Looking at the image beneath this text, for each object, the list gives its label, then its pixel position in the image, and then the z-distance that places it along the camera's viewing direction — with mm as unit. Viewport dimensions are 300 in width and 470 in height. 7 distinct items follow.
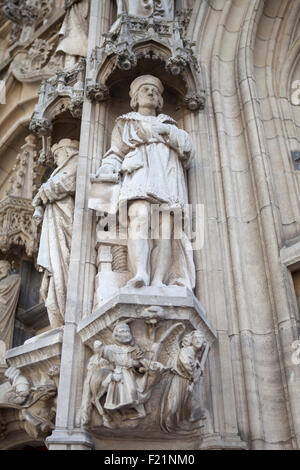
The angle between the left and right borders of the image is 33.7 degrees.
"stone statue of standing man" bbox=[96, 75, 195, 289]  4230
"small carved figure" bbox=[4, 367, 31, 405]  4406
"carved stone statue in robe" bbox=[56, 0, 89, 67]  7164
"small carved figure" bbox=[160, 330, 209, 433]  3572
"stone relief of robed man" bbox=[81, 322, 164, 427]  3475
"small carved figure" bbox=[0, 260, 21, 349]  6758
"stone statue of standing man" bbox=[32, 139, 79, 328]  4766
